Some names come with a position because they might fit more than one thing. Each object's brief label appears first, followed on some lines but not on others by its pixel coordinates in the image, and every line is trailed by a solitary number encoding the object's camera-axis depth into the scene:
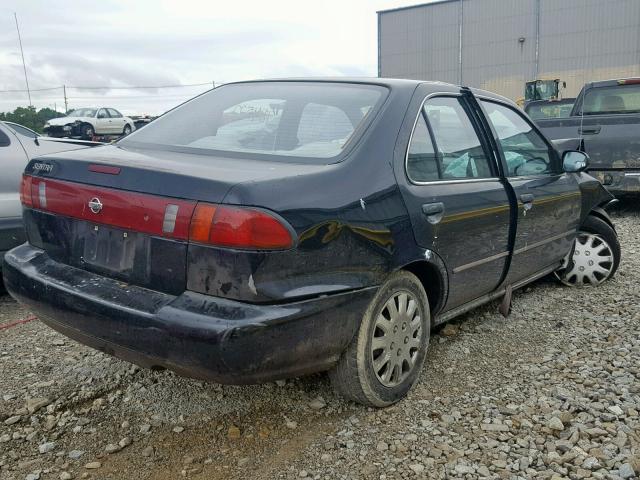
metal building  34.16
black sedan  2.29
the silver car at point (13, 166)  4.57
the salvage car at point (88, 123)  25.17
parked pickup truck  8.13
